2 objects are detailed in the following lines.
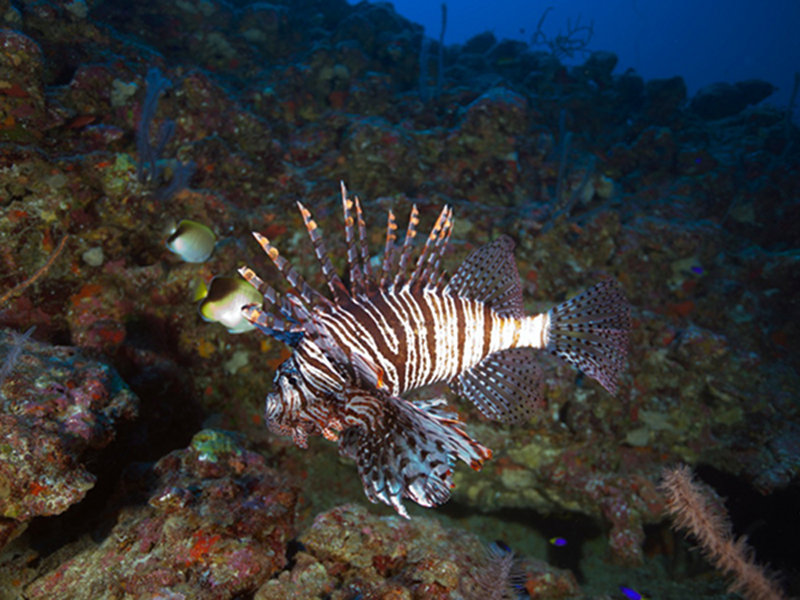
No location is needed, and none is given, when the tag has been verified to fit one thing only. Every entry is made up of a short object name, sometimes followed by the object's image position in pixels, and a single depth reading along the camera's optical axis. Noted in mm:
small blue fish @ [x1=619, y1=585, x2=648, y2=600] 537
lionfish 396
